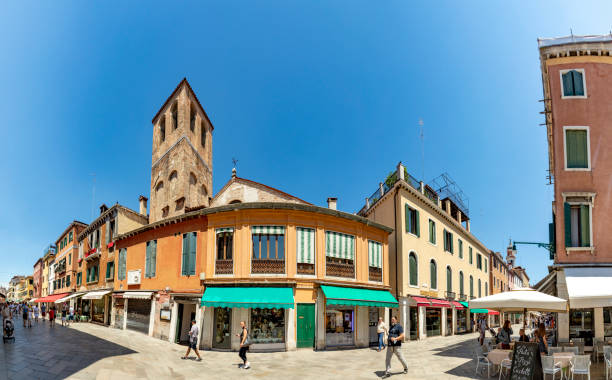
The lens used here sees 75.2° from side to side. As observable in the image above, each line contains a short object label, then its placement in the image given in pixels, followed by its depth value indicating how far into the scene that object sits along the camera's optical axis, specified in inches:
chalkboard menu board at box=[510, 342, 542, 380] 368.5
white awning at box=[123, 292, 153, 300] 840.9
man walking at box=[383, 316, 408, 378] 443.2
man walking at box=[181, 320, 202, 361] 554.6
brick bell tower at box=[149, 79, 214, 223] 1251.2
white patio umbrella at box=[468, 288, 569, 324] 447.2
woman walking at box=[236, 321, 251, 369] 505.7
